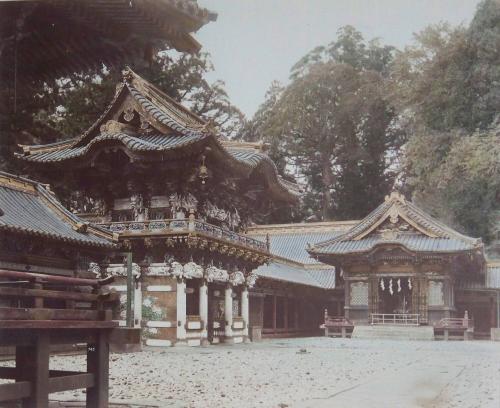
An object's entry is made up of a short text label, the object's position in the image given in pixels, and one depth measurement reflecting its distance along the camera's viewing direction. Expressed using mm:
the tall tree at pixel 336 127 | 38031
